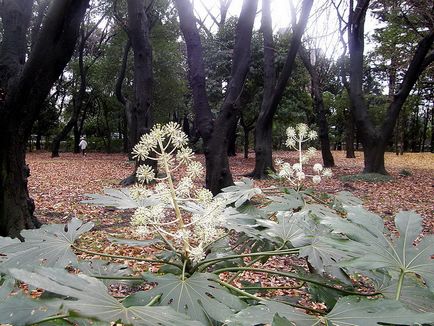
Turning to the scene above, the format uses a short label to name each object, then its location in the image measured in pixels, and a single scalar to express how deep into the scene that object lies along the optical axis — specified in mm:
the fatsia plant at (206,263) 734
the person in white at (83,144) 23747
